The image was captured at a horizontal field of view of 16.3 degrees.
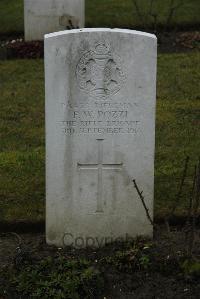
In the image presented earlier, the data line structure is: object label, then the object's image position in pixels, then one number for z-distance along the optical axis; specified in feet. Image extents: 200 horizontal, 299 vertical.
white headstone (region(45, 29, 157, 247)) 16.93
